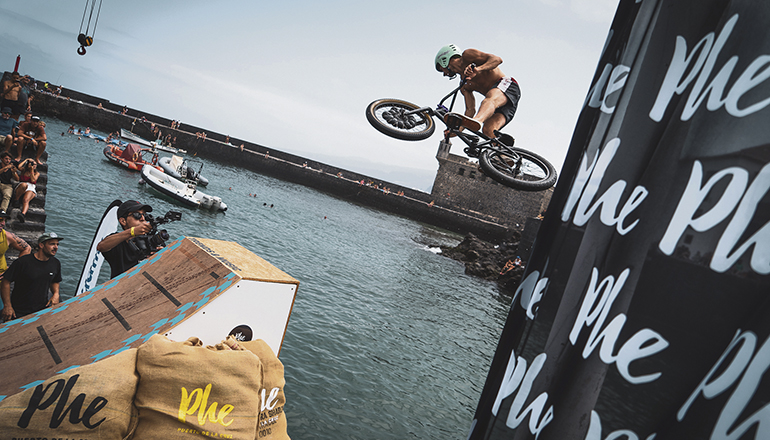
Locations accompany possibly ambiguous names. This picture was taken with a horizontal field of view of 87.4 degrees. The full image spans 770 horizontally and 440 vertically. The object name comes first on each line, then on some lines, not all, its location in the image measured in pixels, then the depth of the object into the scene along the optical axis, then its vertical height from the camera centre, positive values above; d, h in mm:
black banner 859 +38
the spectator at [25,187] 7188 -1812
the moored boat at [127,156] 25953 -2685
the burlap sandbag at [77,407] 1901 -1460
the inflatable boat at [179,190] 20234 -2958
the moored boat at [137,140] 41312 -2142
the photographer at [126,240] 4141 -1298
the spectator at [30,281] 4383 -2088
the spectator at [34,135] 8922 -1054
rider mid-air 4723 +1602
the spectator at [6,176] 7145 -1760
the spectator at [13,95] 9227 -341
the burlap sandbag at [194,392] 2230 -1432
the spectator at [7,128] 8266 -1019
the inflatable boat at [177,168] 25078 -2355
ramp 2938 -1405
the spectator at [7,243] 4957 -2039
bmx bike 5238 +993
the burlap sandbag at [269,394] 2768 -1579
